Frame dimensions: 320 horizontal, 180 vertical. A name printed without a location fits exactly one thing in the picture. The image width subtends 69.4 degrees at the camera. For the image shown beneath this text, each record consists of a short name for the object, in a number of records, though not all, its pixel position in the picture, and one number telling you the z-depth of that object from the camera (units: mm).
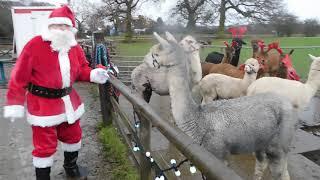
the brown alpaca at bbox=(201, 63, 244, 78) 4590
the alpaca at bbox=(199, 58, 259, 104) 3682
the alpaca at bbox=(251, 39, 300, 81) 4278
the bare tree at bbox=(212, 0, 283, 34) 13157
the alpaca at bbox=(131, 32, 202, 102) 3929
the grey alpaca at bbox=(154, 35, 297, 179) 2041
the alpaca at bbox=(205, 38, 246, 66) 5495
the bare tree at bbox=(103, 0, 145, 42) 23221
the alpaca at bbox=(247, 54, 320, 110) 3223
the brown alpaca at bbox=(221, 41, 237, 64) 5571
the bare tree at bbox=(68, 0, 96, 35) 31185
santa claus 2251
